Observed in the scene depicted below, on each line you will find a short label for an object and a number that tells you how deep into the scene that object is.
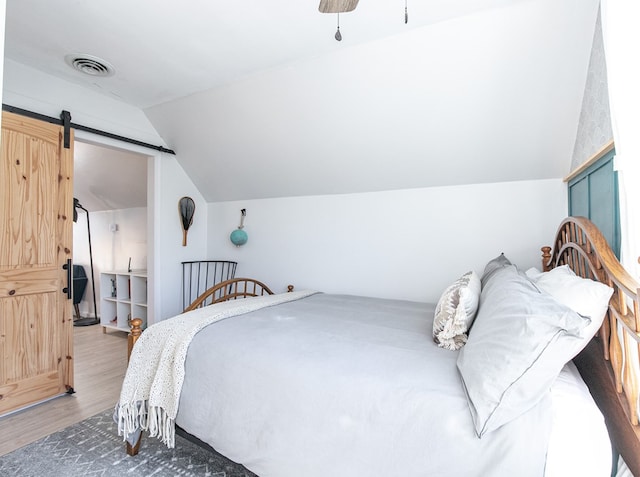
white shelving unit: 4.14
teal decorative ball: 3.82
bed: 1.02
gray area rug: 1.76
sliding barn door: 2.33
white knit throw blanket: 1.70
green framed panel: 1.59
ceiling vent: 2.45
